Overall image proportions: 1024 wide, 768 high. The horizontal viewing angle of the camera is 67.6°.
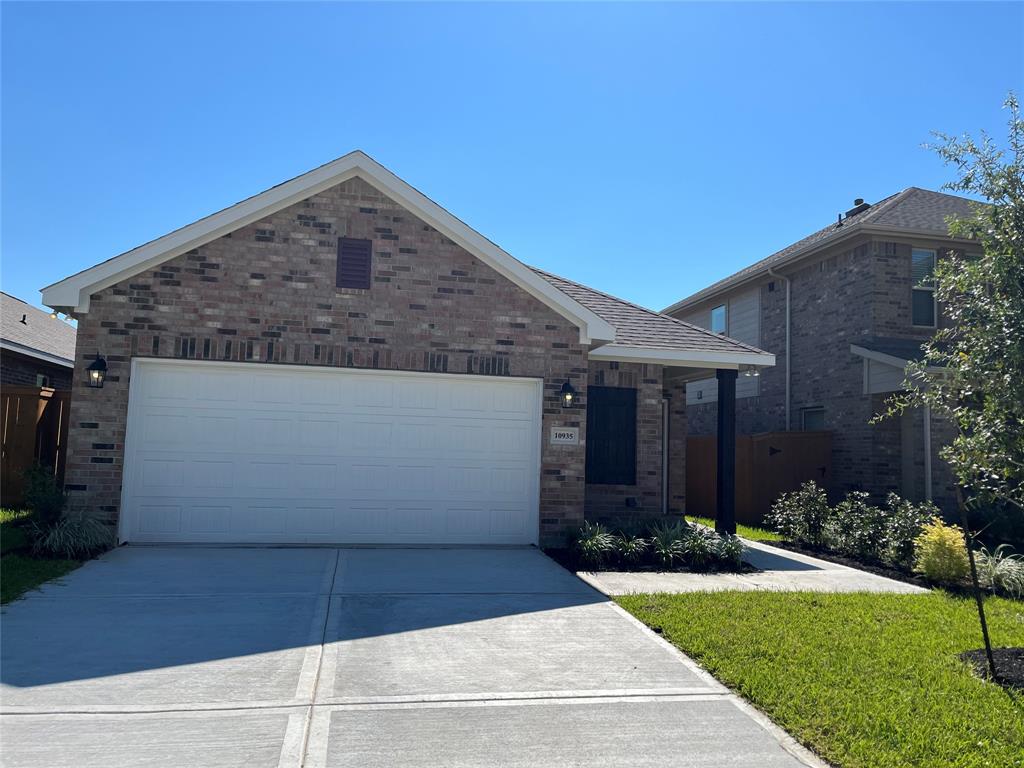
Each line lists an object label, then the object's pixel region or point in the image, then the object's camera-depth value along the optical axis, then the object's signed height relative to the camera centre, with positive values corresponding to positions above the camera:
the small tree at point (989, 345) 5.65 +0.88
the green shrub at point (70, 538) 8.59 -1.22
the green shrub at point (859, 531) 10.82 -1.06
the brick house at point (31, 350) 15.98 +1.73
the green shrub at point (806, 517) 12.05 -0.99
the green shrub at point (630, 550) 9.62 -1.26
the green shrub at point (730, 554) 9.70 -1.28
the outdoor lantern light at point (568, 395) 10.47 +0.72
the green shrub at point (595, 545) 9.34 -1.19
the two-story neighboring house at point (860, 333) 13.96 +2.53
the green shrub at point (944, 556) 9.05 -1.14
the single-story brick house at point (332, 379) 9.62 +0.81
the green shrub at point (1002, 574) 8.74 -1.30
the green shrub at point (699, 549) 9.60 -1.23
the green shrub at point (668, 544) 9.62 -1.19
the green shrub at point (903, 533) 10.21 -1.00
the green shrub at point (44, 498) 8.83 -0.79
